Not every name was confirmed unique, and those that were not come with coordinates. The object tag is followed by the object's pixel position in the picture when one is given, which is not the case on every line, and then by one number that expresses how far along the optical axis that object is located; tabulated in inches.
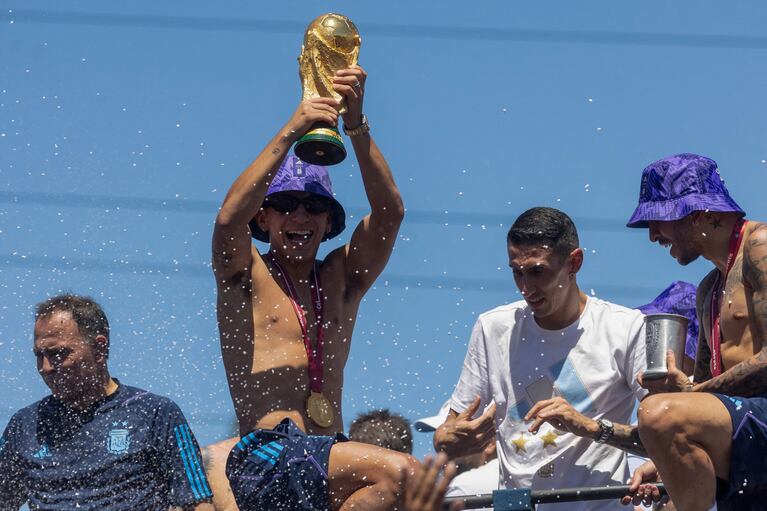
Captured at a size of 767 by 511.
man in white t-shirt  466.9
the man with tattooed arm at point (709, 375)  403.9
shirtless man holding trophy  425.1
